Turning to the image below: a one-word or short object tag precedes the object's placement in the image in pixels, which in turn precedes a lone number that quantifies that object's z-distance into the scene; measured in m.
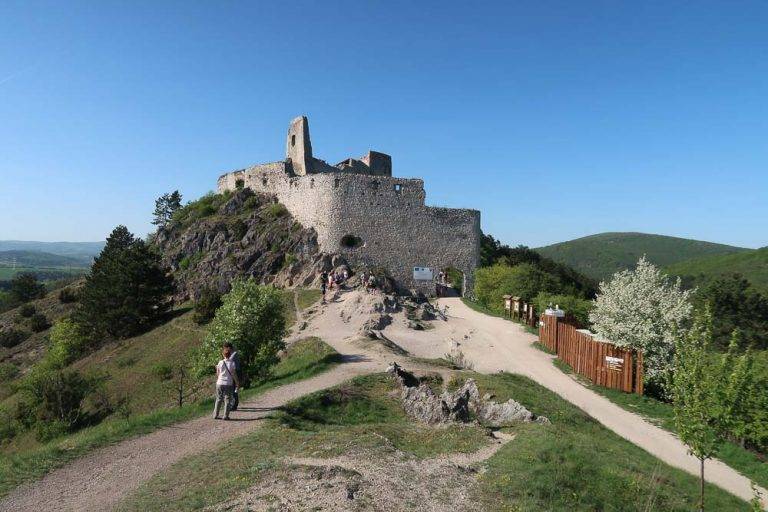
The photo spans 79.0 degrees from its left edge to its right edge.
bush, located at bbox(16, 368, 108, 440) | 21.55
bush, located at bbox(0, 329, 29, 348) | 42.72
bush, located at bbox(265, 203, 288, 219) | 40.75
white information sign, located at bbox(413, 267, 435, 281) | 36.78
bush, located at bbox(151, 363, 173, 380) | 24.83
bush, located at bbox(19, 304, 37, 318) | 48.91
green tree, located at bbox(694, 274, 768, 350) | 35.53
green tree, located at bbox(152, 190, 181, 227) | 69.44
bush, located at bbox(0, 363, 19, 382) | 34.34
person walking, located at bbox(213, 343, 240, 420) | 11.14
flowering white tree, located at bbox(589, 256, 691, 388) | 17.08
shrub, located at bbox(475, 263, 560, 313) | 30.12
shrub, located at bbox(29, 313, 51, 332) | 45.09
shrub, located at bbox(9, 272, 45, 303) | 64.12
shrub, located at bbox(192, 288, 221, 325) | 31.56
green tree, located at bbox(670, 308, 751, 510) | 7.77
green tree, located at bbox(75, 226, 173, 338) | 35.59
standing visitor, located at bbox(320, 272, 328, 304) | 30.48
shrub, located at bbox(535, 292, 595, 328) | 25.20
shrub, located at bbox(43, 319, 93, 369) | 34.47
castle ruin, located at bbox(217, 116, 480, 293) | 36.12
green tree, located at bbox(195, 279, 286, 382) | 14.98
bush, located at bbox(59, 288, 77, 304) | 50.38
